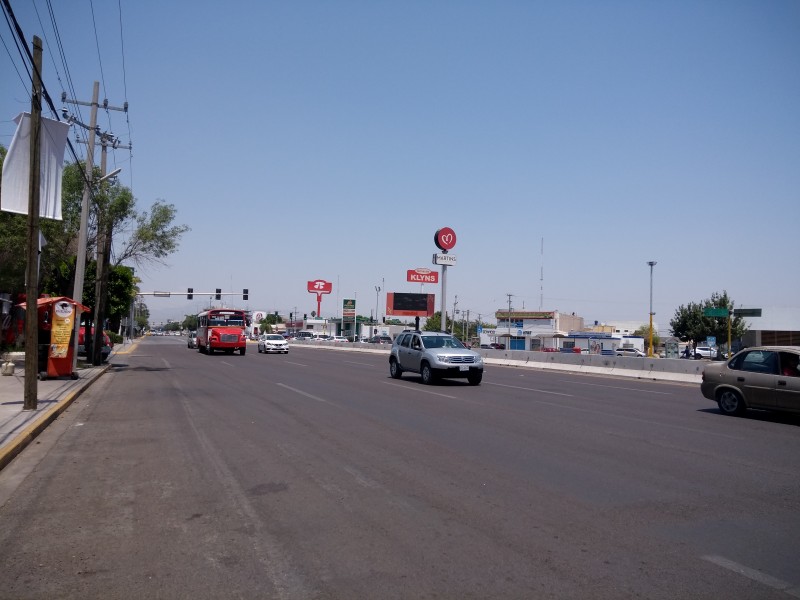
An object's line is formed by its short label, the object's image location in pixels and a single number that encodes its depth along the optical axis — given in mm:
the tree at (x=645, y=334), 96394
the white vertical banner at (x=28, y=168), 13557
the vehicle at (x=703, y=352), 55000
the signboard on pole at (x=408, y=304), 90125
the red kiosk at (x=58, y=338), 20516
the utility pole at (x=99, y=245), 24906
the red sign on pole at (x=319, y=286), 109062
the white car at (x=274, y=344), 52250
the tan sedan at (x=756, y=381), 13870
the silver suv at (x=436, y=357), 21656
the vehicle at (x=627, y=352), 64019
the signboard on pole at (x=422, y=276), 77188
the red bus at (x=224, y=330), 47188
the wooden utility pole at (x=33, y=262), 13172
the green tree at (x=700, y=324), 74812
